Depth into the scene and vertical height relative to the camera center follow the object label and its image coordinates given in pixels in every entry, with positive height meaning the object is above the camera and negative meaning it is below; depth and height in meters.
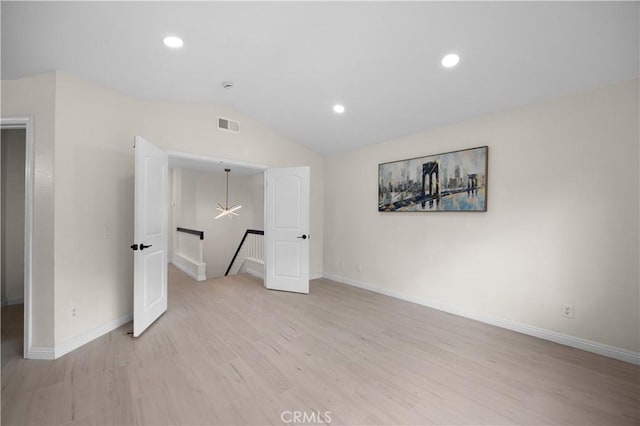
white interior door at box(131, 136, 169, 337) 2.81 -0.25
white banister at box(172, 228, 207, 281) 5.30 -0.91
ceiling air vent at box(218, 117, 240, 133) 4.05 +1.35
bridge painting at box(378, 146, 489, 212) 3.34 +0.43
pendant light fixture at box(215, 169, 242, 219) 7.52 +0.13
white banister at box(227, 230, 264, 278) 5.58 -0.94
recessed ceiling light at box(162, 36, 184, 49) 2.35 +1.52
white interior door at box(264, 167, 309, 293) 4.45 -0.27
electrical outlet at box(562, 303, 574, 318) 2.73 -0.98
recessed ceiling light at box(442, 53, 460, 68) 2.47 +1.44
